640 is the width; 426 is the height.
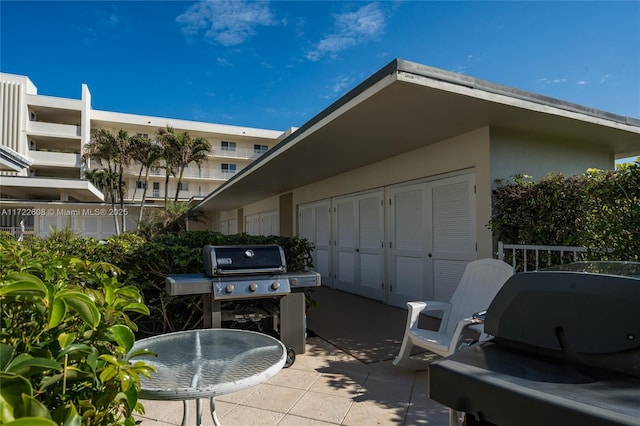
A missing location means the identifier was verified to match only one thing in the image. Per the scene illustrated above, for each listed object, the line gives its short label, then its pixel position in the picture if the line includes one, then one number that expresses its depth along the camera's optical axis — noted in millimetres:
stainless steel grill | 3637
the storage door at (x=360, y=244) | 7645
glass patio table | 1409
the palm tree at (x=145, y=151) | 22953
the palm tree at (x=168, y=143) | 23375
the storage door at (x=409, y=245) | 6328
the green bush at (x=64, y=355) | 663
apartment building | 21891
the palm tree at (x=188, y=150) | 23781
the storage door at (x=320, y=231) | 9820
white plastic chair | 3488
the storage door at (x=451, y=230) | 5492
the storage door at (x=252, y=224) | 16141
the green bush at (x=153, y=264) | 4402
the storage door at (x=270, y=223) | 13664
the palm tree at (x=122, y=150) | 22625
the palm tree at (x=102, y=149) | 22750
